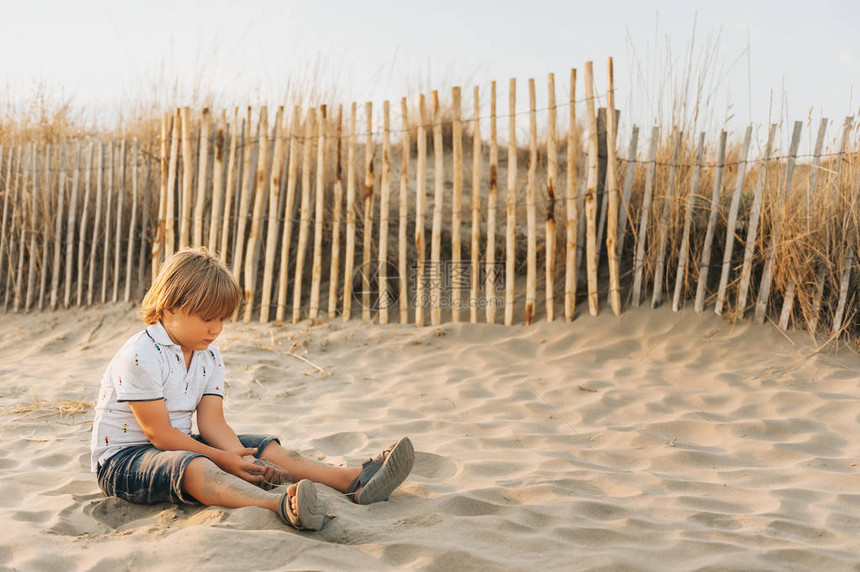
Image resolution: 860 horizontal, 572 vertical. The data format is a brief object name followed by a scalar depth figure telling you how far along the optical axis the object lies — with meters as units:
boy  2.21
